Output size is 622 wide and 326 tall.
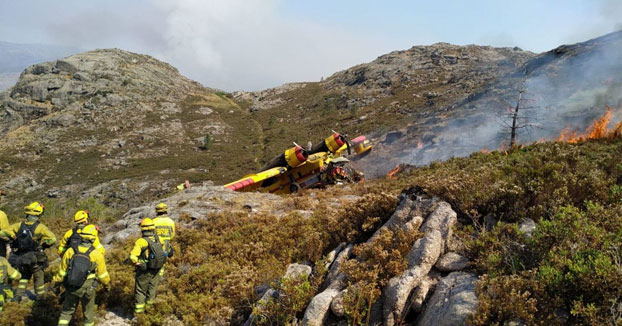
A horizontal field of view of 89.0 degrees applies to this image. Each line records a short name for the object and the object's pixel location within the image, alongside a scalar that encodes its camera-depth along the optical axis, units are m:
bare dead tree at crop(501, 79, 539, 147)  18.65
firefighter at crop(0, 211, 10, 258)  8.05
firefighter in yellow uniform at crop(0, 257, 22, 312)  6.69
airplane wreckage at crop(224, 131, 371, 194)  18.95
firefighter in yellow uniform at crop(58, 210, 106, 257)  6.87
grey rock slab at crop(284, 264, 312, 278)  6.71
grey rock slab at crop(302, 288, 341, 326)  5.33
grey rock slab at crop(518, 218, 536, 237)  6.01
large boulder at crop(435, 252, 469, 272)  5.48
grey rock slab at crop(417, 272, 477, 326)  4.27
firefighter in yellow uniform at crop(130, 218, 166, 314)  7.12
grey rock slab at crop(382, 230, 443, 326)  5.01
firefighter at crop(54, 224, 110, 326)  6.18
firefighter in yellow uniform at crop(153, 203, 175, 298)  7.58
